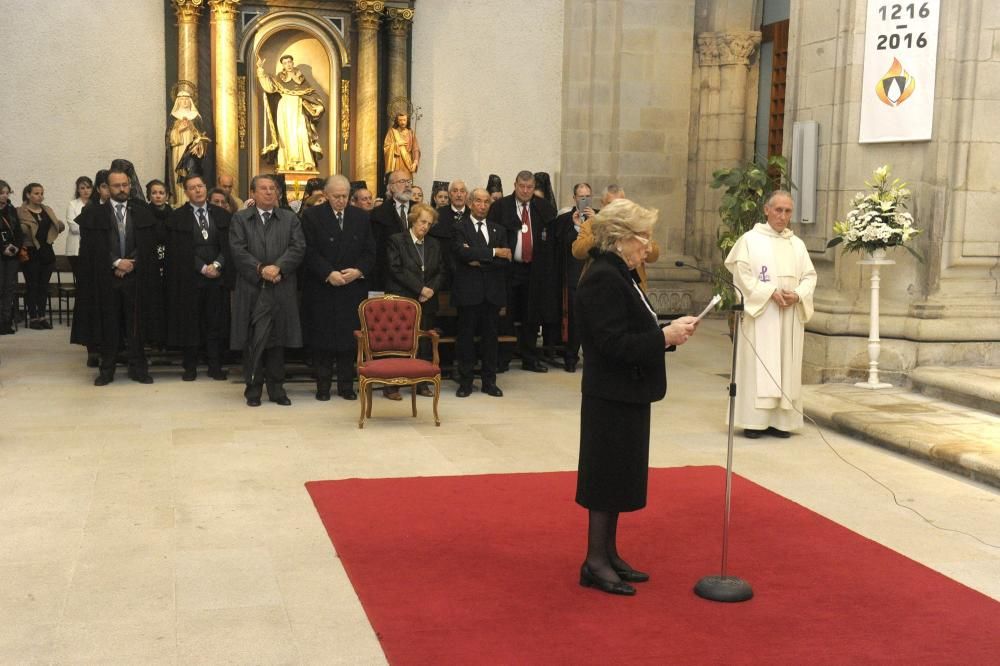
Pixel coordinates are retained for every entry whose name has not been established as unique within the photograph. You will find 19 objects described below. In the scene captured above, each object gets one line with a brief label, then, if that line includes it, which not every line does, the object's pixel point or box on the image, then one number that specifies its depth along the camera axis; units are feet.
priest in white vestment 26.76
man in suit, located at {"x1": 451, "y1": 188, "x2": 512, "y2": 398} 32.01
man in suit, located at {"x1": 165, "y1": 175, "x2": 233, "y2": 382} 33.27
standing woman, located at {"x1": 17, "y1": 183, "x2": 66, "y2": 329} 44.39
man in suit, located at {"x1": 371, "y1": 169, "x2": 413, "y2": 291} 33.12
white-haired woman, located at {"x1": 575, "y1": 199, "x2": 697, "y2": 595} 15.25
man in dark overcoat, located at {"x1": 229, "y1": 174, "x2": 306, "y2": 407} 29.66
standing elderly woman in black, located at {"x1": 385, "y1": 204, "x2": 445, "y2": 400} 31.55
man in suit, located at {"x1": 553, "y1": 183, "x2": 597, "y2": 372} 36.14
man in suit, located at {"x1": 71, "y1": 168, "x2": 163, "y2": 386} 32.17
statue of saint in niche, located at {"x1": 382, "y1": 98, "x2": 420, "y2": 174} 50.19
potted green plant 38.88
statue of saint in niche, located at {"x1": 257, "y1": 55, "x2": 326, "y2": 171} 50.26
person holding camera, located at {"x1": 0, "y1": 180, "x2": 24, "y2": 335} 42.24
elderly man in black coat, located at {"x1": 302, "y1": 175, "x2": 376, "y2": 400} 30.63
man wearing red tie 35.94
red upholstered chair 28.91
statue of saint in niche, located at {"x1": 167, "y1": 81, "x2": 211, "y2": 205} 48.11
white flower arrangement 30.89
